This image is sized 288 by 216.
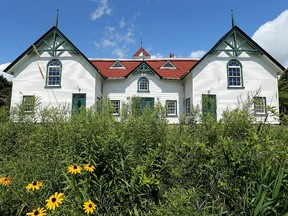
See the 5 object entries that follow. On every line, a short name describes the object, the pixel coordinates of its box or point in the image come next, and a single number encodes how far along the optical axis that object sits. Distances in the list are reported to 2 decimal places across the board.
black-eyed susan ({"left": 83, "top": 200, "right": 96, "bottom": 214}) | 1.90
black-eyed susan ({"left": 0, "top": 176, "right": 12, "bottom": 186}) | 2.11
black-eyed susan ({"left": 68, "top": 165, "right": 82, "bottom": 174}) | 2.12
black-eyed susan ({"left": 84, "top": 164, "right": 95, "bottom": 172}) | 2.24
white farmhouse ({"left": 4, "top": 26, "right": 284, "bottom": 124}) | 17.27
